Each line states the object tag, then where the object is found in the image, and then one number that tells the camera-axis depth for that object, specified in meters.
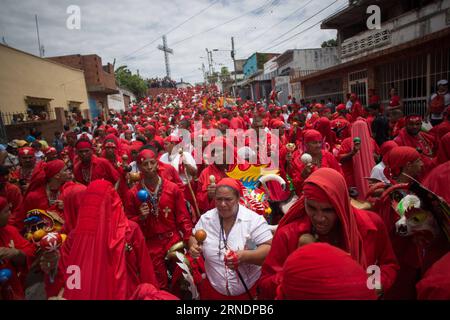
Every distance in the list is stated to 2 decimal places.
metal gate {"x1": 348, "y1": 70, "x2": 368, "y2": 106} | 13.30
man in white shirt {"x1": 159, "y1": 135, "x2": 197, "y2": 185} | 4.71
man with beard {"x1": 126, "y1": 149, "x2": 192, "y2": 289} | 3.16
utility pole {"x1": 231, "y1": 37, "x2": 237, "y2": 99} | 33.71
